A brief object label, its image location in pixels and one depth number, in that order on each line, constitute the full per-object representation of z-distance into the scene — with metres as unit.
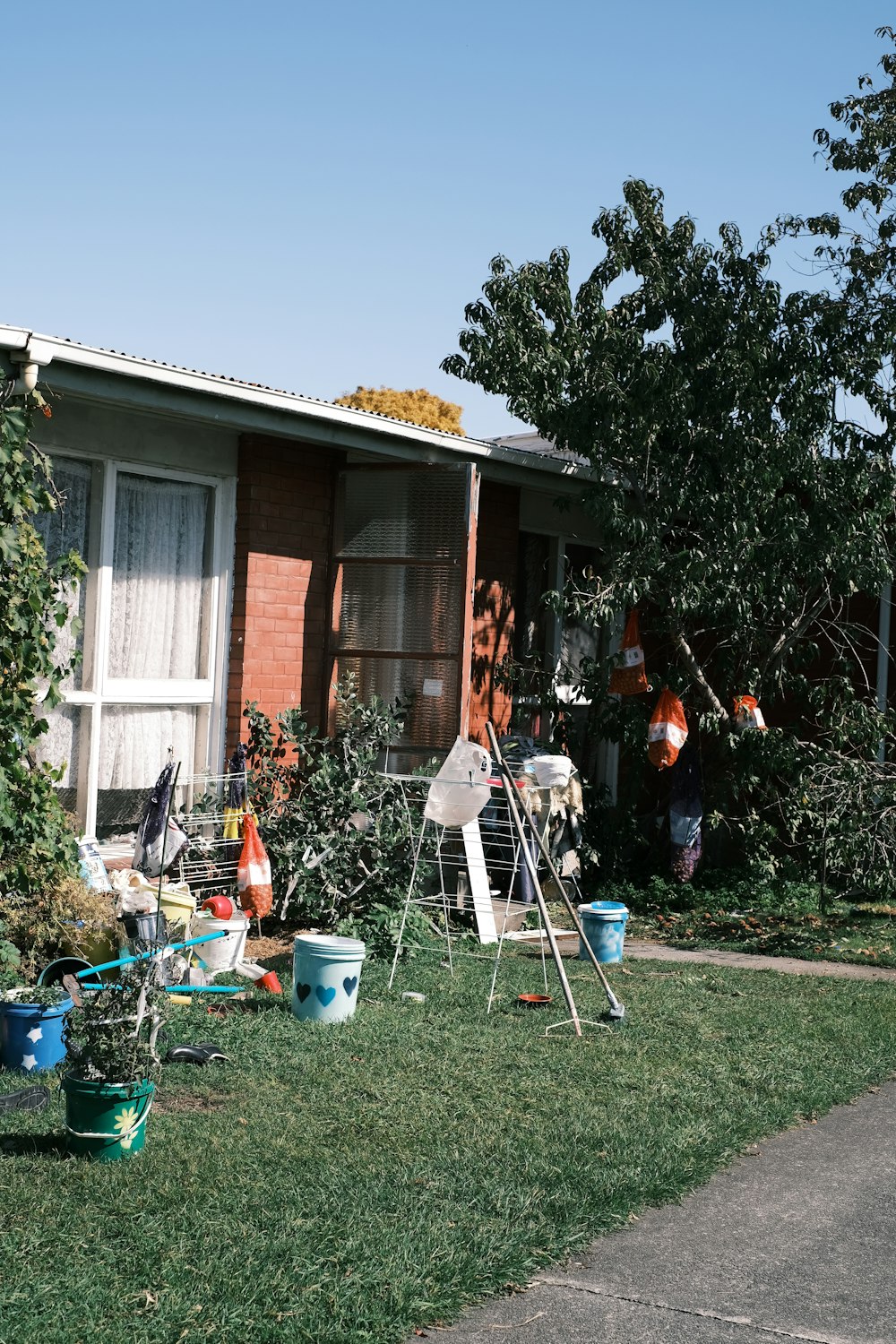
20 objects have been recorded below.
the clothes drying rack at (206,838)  8.35
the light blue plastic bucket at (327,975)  6.45
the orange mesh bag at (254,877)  8.18
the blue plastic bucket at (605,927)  8.39
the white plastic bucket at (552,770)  8.45
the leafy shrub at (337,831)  8.41
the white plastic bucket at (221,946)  7.40
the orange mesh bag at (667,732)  10.47
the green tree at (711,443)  10.09
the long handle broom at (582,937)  6.64
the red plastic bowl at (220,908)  7.88
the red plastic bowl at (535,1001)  7.09
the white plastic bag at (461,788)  7.18
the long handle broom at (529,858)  6.48
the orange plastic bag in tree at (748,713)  10.70
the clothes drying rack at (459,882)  8.73
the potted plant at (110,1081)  4.59
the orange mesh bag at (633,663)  10.64
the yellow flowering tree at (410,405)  32.78
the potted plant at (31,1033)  5.59
